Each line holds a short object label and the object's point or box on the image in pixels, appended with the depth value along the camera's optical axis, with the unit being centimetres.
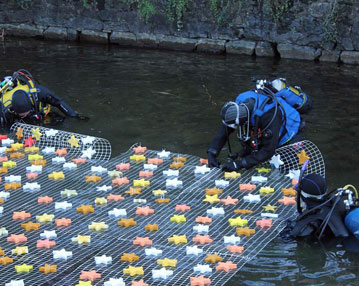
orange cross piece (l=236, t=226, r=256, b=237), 598
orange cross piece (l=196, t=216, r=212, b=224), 623
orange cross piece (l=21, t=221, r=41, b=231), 603
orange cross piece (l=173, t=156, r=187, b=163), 780
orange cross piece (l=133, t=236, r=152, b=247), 576
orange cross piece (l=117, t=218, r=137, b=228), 612
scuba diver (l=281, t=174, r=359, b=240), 594
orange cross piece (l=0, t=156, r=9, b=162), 769
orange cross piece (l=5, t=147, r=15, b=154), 802
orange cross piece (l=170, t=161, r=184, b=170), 758
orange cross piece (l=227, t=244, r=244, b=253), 567
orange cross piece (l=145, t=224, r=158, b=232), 605
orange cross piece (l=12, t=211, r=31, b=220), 625
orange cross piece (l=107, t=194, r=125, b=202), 667
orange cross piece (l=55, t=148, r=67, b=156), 795
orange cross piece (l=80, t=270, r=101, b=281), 521
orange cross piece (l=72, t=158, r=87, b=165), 767
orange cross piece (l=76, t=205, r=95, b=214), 639
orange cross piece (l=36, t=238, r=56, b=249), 571
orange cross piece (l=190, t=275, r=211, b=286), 513
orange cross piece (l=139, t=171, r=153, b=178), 732
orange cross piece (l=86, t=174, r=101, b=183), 716
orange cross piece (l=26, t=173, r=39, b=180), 723
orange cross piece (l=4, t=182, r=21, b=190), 692
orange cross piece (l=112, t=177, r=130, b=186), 708
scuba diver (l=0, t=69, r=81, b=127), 873
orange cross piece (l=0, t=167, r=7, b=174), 736
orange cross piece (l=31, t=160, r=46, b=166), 759
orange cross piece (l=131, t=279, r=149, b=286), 509
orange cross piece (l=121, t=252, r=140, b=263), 550
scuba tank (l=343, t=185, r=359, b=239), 596
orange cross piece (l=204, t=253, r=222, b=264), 549
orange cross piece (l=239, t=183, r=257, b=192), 696
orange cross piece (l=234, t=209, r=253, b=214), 642
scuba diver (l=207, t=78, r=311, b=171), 701
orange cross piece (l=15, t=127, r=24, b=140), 860
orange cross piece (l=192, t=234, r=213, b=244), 582
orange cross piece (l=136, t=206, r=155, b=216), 638
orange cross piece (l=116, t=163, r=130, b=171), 748
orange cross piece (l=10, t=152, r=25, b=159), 785
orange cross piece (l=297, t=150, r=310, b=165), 743
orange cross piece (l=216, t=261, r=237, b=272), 536
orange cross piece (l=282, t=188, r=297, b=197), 682
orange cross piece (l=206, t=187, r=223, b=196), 684
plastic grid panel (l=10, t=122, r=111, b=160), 815
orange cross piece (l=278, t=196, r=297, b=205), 662
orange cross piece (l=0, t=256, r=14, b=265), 544
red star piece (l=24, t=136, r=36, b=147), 825
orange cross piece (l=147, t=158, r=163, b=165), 767
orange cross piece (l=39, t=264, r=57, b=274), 530
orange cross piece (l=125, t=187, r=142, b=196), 683
